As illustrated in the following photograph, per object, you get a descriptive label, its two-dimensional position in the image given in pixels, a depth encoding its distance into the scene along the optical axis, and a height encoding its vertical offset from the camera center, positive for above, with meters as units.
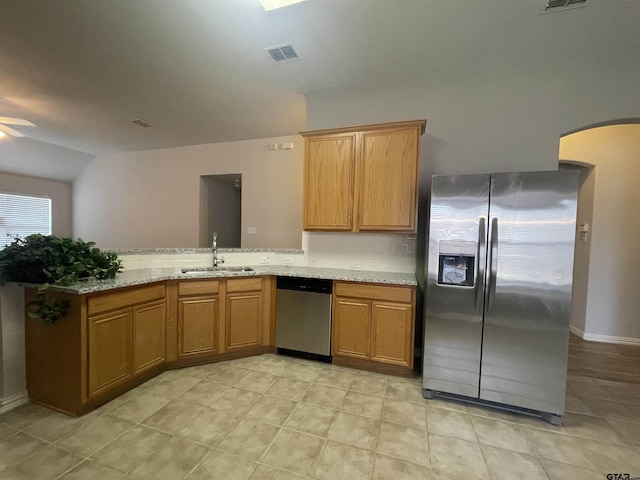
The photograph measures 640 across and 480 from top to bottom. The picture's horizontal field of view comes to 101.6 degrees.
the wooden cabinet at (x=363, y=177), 2.54 +0.56
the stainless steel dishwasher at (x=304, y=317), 2.63 -0.90
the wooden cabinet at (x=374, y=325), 2.40 -0.88
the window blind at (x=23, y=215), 5.21 +0.15
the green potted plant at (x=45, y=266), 1.76 -0.31
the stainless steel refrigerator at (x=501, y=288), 1.85 -0.39
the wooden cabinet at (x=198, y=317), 2.49 -0.88
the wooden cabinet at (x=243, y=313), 2.66 -0.89
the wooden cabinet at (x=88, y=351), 1.79 -0.93
